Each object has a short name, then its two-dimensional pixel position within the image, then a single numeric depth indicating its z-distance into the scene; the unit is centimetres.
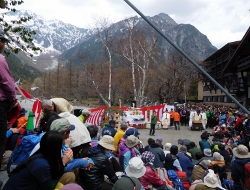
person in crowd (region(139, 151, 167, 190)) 351
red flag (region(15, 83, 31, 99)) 573
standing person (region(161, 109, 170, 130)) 1442
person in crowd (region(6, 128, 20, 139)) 348
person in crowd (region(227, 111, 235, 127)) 1187
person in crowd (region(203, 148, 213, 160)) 536
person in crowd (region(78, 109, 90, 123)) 507
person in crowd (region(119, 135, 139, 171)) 408
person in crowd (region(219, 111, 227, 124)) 1333
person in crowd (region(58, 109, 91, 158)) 268
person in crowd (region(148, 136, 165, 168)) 452
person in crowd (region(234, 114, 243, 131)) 1011
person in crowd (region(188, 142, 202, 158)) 578
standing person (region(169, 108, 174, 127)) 1468
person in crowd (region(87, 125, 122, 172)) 310
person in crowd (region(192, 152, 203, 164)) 511
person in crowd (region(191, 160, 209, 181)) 422
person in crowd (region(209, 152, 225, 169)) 469
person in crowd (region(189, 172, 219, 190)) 331
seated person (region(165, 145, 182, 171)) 440
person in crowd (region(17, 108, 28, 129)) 450
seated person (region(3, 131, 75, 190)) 173
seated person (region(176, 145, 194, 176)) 469
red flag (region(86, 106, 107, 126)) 960
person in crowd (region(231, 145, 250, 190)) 420
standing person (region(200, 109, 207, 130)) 1429
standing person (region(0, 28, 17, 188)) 189
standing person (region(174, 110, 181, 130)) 1412
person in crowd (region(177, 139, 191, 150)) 638
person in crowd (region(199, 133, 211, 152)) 648
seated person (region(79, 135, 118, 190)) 270
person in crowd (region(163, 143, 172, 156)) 566
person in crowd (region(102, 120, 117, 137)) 554
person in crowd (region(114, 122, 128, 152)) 504
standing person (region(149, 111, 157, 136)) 1176
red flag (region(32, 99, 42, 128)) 574
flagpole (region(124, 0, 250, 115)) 160
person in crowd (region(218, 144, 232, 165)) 560
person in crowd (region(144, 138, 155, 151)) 516
